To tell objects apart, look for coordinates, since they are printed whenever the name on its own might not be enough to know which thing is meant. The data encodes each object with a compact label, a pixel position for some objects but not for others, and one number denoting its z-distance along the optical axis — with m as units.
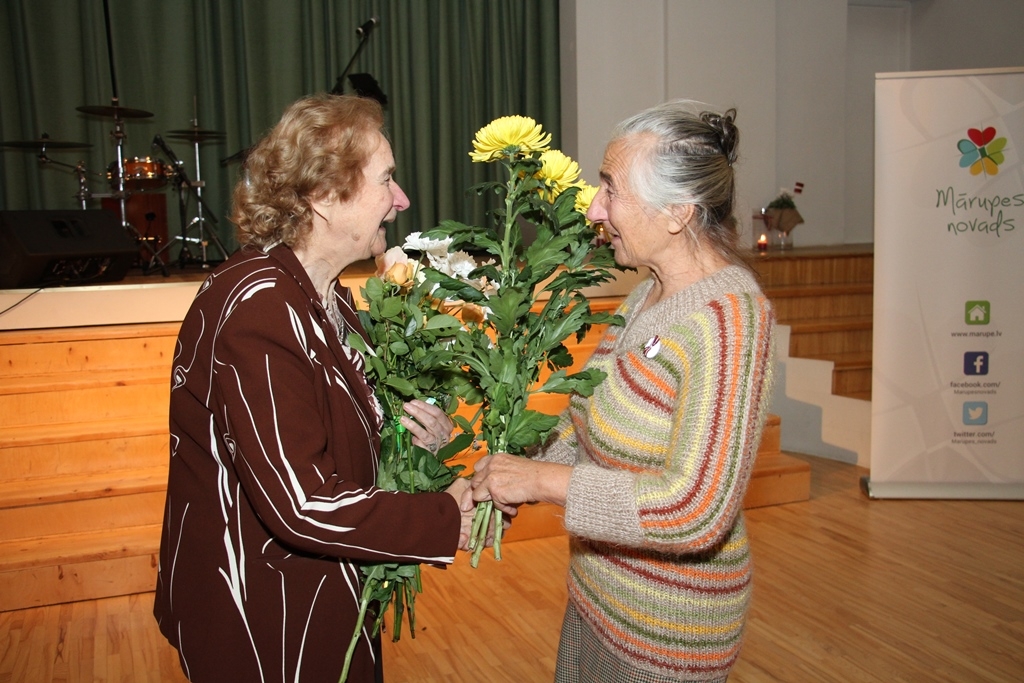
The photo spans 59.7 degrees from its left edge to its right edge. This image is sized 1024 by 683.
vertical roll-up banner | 4.23
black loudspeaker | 4.46
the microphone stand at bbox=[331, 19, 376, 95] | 6.50
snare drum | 6.47
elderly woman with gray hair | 1.28
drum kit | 6.39
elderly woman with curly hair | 1.23
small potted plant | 7.83
